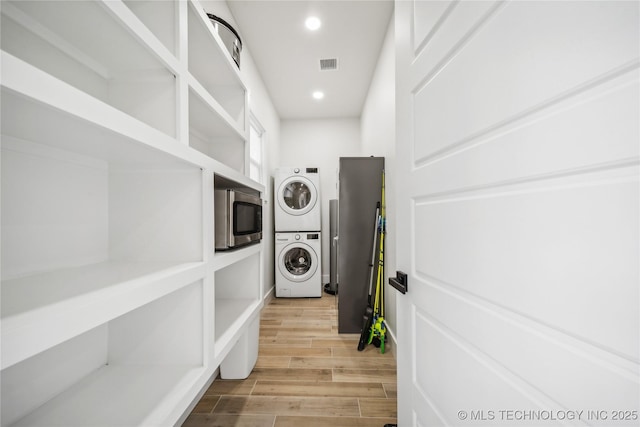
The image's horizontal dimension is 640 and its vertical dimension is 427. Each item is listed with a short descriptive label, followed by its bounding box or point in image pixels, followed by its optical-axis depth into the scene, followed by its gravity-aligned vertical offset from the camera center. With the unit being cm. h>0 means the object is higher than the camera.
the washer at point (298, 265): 378 -69
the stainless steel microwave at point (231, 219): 126 -1
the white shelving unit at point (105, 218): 56 +0
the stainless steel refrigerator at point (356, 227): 262 -11
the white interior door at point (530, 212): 39 +0
